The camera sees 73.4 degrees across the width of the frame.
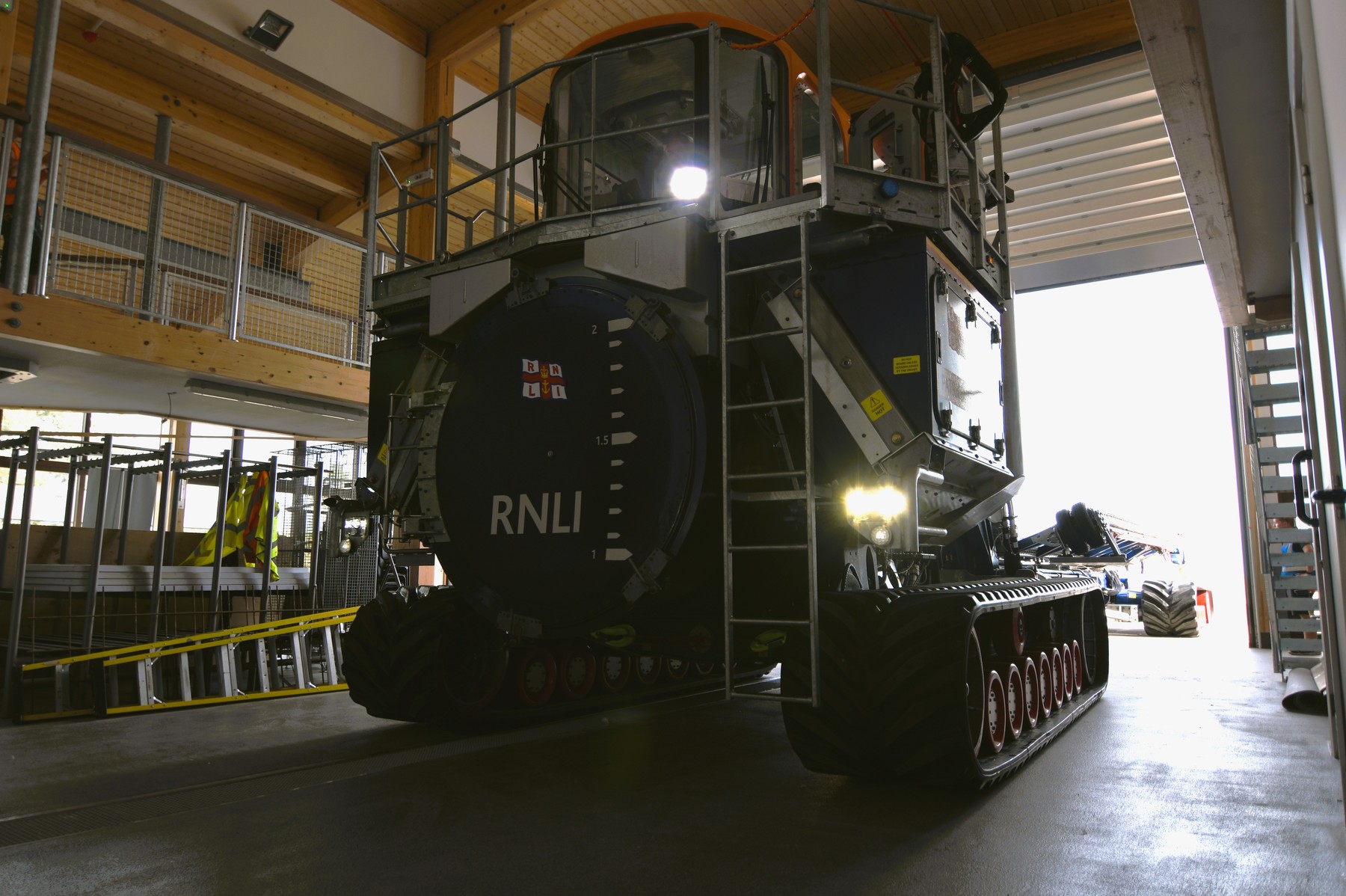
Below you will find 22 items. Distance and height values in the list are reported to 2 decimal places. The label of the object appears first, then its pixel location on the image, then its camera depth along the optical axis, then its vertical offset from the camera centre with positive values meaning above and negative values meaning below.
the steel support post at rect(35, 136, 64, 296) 7.42 +2.74
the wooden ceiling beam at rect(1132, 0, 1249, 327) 4.61 +2.71
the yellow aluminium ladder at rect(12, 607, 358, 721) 6.80 -1.08
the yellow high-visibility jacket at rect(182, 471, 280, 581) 9.26 +0.21
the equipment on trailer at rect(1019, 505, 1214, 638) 8.71 -0.15
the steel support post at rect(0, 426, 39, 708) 6.59 -0.20
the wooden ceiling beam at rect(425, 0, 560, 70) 10.73 +6.45
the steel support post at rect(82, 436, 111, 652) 7.25 -0.03
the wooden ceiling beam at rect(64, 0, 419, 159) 9.23 +5.32
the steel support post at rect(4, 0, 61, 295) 7.20 +3.09
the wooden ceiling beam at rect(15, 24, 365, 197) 11.16 +5.75
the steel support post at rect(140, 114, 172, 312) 8.32 +2.87
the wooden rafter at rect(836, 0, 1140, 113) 10.02 +5.84
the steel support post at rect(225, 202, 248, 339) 9.04 +2.79
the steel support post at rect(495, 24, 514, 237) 9.05 +4.91
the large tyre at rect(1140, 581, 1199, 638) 15.39 -0.94
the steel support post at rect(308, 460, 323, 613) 9.30 +0.01
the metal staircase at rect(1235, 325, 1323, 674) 8.39 +0.67
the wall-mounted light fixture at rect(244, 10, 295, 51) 10.12 +5.80
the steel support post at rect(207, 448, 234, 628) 8.23 +0.21
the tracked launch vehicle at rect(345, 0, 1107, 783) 4.39 +0.69
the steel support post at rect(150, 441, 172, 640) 7.51 -0.09
